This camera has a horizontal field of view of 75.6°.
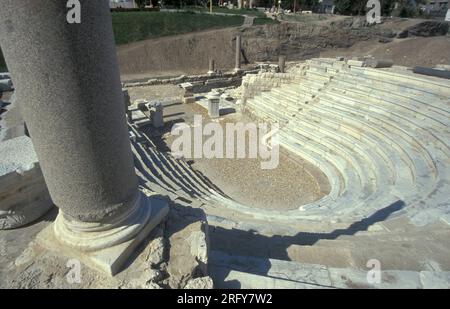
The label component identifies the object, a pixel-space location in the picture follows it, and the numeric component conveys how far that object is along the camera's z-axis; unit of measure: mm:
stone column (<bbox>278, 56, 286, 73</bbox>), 22906
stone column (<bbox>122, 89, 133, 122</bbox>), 13586
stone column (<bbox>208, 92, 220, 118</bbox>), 16016
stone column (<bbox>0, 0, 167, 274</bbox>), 2146
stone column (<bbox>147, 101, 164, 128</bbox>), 14613
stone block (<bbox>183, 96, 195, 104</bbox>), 18891
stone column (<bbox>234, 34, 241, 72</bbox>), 26555
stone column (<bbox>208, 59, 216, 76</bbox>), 25384
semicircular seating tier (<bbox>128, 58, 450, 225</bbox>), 6555
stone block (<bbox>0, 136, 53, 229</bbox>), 3353
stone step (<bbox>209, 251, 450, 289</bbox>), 2930
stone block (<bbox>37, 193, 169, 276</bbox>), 2736
